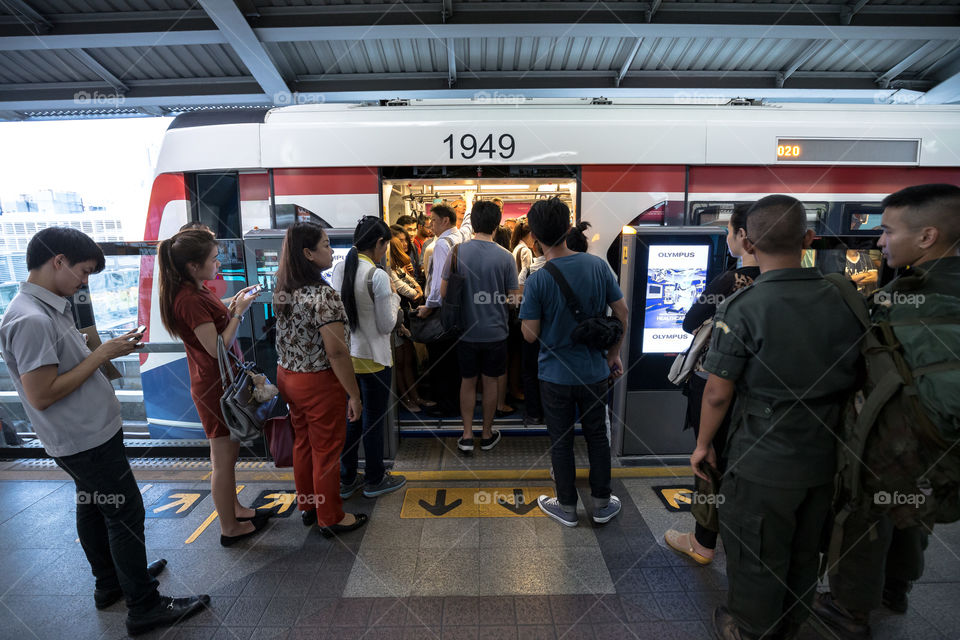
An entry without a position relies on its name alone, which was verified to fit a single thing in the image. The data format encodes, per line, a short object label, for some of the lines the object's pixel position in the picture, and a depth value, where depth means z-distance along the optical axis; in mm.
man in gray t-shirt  3348
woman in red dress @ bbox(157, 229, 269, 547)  2266
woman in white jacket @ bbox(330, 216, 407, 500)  2770
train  3713
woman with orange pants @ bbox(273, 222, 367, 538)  2357
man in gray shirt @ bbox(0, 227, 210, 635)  1756
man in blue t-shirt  2459
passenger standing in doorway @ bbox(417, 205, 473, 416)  3596
